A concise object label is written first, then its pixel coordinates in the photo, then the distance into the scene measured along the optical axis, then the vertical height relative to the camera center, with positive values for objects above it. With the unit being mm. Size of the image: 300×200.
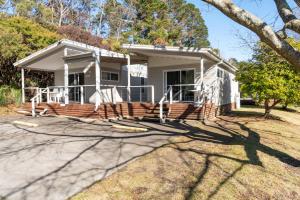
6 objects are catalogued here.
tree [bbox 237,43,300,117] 10320 +872
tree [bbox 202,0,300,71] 3706 +1337
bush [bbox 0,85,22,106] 13589 +52
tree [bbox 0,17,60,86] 13879 +3872
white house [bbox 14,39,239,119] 9913 +1061
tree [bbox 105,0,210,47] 28136 +11345
